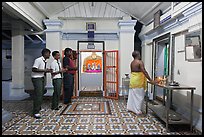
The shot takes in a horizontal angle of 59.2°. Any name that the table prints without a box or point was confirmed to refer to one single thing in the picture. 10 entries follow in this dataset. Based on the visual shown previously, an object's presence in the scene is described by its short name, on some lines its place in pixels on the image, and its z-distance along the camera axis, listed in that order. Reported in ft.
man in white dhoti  12.68
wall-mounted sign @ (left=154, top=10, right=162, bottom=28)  15.10
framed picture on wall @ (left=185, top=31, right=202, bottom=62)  9.50
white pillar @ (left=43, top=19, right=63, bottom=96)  18.72
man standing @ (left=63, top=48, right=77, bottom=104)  15.84
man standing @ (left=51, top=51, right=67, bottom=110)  13.70
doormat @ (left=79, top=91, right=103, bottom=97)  20.53
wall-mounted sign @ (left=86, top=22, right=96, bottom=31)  19.60
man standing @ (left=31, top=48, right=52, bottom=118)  11.63
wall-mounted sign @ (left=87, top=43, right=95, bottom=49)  20.42
